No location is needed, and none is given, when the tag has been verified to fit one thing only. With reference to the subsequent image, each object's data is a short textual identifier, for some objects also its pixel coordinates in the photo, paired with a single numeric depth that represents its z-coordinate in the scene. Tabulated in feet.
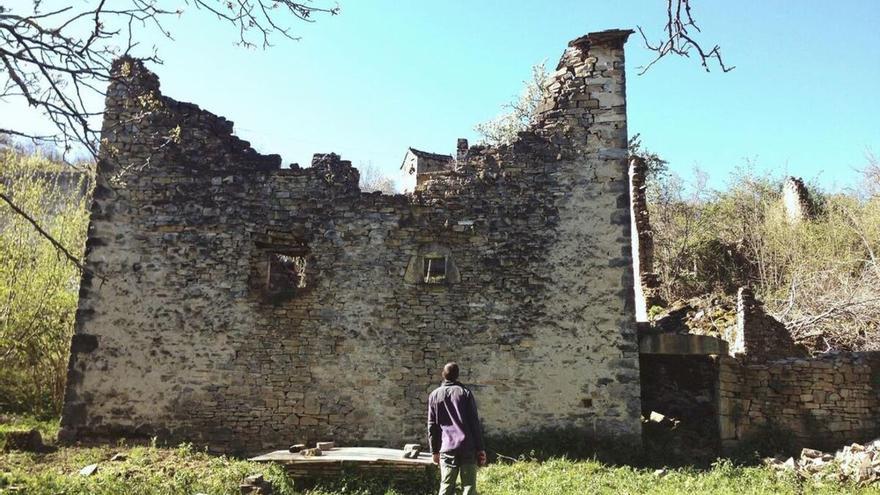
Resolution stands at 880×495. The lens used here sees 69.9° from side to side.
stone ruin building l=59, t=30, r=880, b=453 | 28.63
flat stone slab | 22.76
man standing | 18.62
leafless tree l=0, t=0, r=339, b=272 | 14.01
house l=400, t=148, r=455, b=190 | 69.15
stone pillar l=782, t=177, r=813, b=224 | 64.13
